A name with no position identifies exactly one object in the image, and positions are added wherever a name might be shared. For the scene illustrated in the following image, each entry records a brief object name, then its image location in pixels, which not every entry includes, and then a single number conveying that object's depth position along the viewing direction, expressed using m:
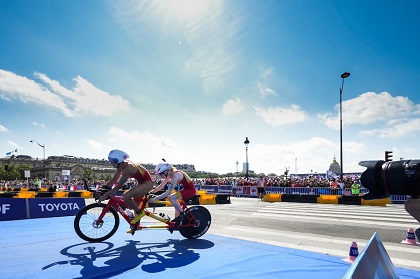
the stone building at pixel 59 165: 130.75
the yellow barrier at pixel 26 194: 17.50
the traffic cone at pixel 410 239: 6.17
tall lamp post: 27.25
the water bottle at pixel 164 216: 6.09
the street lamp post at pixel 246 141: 29.44
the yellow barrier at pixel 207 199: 16.57
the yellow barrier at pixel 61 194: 19.55
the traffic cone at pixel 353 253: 4.51
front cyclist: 5.53
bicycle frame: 5.74
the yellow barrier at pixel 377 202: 15.53
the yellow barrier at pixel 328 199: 16.61
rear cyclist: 6.14
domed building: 128.52
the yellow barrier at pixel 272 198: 18.36
